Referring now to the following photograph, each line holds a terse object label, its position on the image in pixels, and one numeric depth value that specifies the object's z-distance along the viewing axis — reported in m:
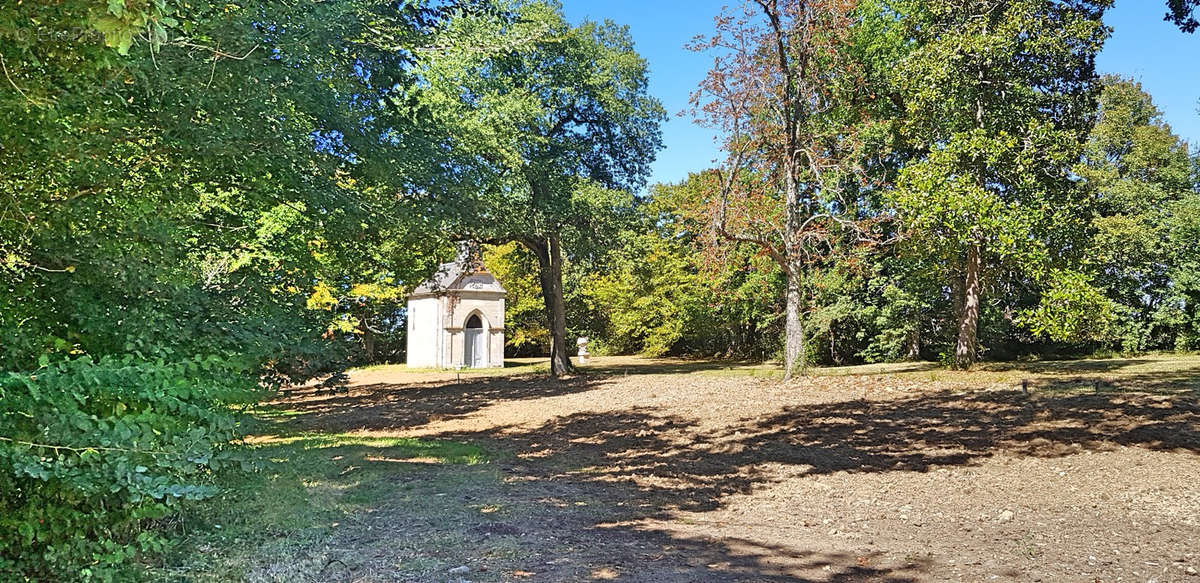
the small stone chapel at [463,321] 30.09
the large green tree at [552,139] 15.60
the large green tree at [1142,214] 24.03
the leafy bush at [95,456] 3.21
